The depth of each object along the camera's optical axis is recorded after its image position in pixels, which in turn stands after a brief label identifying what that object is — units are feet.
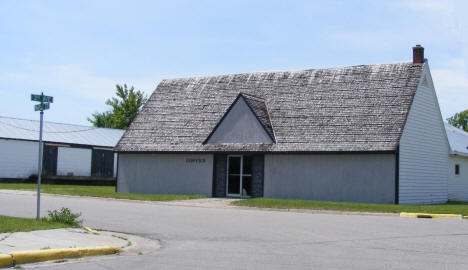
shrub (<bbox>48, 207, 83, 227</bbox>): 46.60
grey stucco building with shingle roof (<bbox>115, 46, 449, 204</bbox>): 86.17
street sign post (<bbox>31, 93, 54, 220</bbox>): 46.70
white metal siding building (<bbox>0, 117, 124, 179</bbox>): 144.97
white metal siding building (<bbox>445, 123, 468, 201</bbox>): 104.53
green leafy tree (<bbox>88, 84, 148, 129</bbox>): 224.33
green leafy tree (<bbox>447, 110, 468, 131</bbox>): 274.98
